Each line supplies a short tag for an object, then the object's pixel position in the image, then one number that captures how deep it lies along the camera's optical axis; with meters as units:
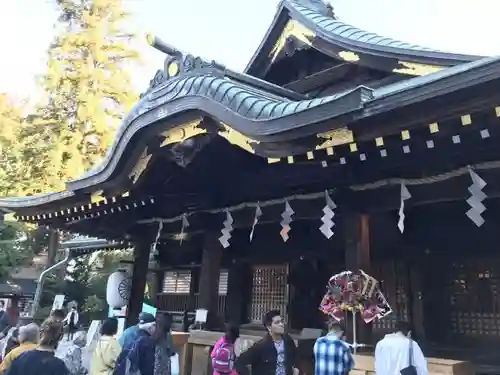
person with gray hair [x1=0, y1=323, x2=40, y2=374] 3.97
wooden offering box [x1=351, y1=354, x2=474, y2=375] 4.80
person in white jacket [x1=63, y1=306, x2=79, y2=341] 13.95
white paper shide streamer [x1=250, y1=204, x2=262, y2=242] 7.30
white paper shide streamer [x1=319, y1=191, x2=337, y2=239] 5.92
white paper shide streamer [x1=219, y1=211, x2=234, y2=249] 7.67
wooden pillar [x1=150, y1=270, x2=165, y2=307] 12.57
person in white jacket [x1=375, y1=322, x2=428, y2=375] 4.45
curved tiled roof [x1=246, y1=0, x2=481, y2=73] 6.43
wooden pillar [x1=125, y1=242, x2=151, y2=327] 9.84
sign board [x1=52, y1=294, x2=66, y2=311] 14.08
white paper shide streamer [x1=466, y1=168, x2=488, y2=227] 4.90
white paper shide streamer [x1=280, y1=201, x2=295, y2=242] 6.61
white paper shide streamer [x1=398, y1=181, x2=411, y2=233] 5.59
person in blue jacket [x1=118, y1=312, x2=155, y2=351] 4.60
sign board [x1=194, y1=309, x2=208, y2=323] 7.72
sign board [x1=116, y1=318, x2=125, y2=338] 9.64
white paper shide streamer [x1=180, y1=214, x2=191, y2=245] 8.54
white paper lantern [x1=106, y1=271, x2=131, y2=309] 10.00
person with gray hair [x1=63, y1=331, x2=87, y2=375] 5.41
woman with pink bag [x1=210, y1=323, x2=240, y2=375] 4.75
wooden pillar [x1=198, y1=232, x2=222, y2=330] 7.93
